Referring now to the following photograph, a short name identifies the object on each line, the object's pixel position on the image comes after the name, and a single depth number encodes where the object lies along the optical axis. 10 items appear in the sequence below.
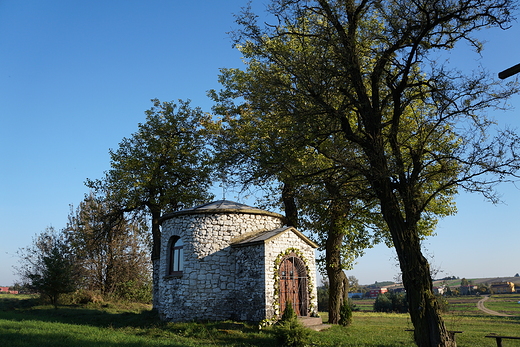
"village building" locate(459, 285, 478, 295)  64.81
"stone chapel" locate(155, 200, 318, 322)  14.57
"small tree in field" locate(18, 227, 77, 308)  22.52
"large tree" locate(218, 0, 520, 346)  8.74
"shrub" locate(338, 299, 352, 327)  16.58
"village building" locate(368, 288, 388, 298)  82.97
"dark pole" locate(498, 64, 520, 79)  5.36
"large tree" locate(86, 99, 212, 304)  22.80
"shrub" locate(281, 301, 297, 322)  12.91
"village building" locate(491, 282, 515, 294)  74.14
